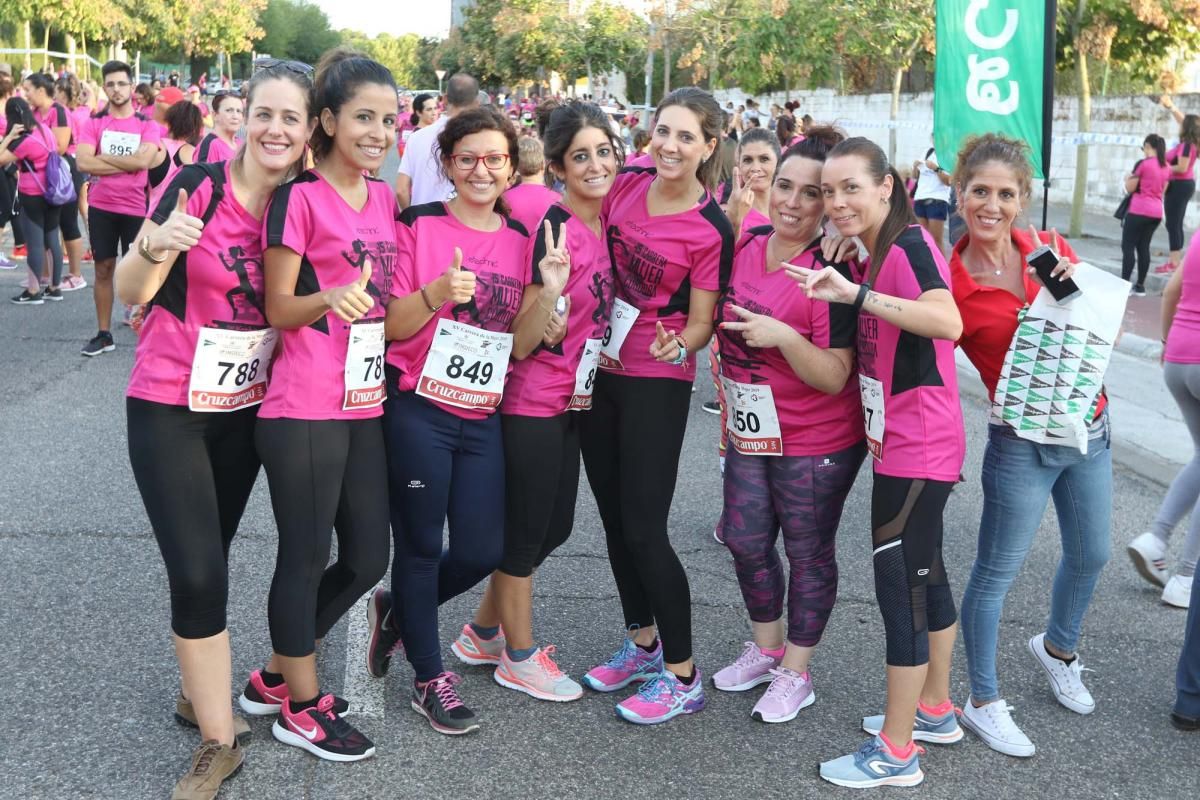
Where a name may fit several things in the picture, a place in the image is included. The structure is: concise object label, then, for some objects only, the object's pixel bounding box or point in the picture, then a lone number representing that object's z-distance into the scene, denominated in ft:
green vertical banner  15.90
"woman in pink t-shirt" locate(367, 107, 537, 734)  11.37
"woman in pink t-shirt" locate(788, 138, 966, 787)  10.84
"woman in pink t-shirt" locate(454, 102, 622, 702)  11.84
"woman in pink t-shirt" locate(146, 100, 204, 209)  26.37
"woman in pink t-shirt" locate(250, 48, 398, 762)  10.30
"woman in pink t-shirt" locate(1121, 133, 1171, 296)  41.57
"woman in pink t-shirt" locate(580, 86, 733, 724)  11.94
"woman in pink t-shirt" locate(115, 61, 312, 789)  10.12
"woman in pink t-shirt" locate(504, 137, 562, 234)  12.57
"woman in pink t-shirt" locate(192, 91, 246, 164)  23.82
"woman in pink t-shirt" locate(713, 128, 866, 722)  11.48
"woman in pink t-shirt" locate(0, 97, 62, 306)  33.01
